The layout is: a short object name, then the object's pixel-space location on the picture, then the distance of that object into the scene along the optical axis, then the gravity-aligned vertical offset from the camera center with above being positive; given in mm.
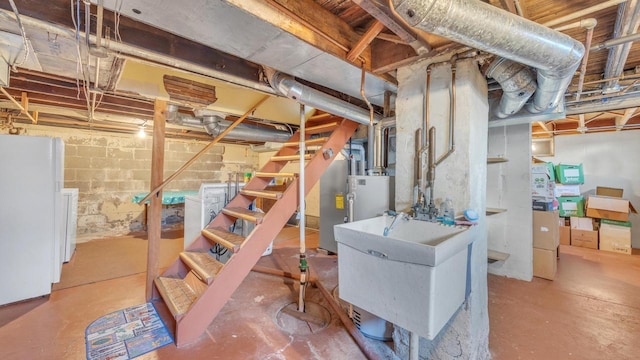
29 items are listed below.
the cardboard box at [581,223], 4352 -663
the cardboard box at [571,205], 4469 -369
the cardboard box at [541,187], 3332 -39
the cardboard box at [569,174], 4578 +186
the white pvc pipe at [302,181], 2451 +2
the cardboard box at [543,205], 3258 -271
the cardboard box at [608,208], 4109 -373
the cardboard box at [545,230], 3139 -563
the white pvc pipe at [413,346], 1374 -877
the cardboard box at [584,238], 4285 -913
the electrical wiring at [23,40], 1173 +777
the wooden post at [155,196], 2461 -159
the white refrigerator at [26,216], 2391 -365
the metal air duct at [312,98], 2109 +726
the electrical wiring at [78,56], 1324 +832
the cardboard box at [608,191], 4480 -113
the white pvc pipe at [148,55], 1316 +829
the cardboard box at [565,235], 4551 -896
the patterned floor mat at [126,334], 1812 -1203
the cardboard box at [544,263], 3109 -970
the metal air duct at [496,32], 986 +645
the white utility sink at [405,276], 1169 -474
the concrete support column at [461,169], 1621 +94
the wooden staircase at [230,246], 1961 -585
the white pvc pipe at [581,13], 1290 +929
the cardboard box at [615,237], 4020 -833
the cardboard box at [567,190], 4586 -103
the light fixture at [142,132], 4520 +917
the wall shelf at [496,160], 2913 +271
